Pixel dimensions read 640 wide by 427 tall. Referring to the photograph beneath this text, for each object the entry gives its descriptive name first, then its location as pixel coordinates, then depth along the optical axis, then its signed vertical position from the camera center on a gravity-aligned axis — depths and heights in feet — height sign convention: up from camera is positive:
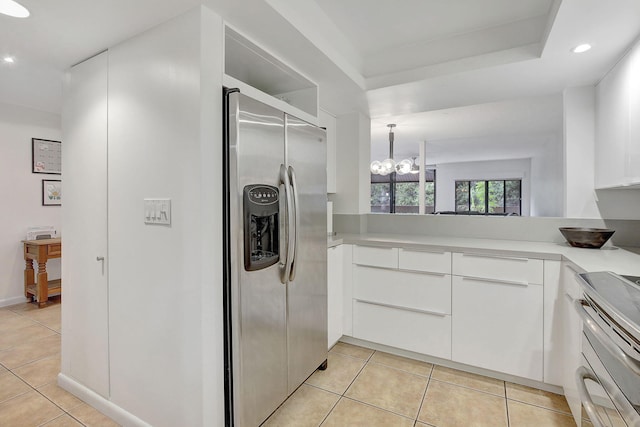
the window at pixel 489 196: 28.76 +1.11
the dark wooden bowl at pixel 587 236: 6.81 -0.61
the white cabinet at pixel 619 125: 5.54 +1.62
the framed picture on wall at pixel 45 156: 12.17 +2.07
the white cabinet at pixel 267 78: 5.60 +2.92
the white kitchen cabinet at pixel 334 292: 7.89 -2.13
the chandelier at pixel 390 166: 14.65 +2.11
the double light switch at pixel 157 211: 5.00 -0.03
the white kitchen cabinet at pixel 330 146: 9.81 +1.99
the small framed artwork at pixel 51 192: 12.56 +0.67
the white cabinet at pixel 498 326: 6.57 -2.52
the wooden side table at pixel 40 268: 11.32 -2.12
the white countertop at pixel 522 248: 5.43 -0.88
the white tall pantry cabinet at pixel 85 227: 5.93 -0.35
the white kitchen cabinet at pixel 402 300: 7.48 -2.25
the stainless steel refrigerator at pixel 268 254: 4.92 -0.80
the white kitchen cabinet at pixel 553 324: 6.32 -2.29
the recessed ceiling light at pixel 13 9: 4.50 +2.88
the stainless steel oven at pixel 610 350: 2.91 -1.44
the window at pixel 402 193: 33.14 +1.69
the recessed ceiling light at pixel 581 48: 5.74 +2.92
